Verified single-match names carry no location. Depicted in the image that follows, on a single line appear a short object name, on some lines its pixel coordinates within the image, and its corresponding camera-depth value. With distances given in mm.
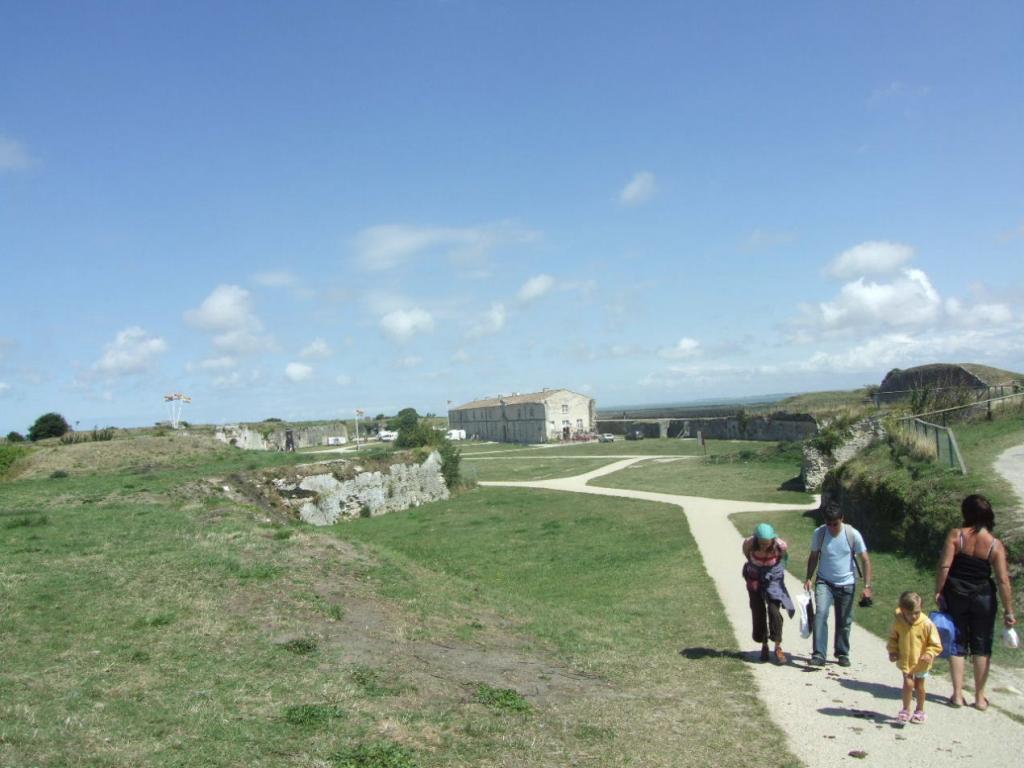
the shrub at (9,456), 25761
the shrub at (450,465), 34000
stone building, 81188
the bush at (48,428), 43344
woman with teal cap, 8133
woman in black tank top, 6398
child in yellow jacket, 6234
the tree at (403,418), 88262
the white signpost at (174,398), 48656
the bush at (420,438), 34938
